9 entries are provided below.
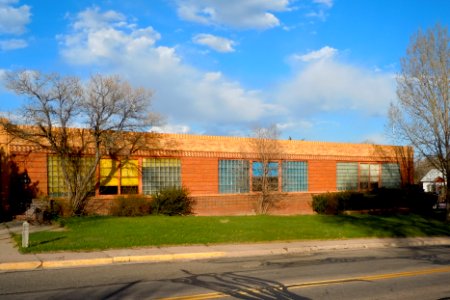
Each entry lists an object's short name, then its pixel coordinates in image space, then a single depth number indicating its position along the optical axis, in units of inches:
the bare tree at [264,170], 1095.6
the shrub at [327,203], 1171.9
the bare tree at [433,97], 943.7
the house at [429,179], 2221.0
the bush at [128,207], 899.4
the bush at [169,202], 940.6
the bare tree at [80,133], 828.6
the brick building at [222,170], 860.0
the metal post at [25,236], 526.9
